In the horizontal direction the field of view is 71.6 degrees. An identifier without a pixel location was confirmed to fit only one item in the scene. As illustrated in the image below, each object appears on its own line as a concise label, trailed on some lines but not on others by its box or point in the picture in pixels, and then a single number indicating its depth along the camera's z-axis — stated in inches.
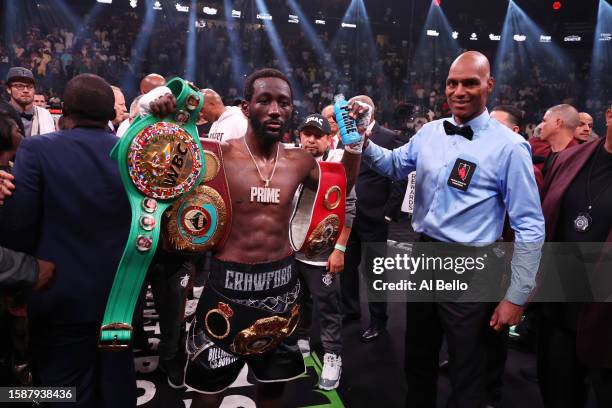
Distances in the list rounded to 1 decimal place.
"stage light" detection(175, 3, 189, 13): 546.9
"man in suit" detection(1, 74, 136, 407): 60.6
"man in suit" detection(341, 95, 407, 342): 136.9
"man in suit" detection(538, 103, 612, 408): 66.3
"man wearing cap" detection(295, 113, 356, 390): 108.0
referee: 70.7
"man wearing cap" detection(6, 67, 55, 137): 134.3
